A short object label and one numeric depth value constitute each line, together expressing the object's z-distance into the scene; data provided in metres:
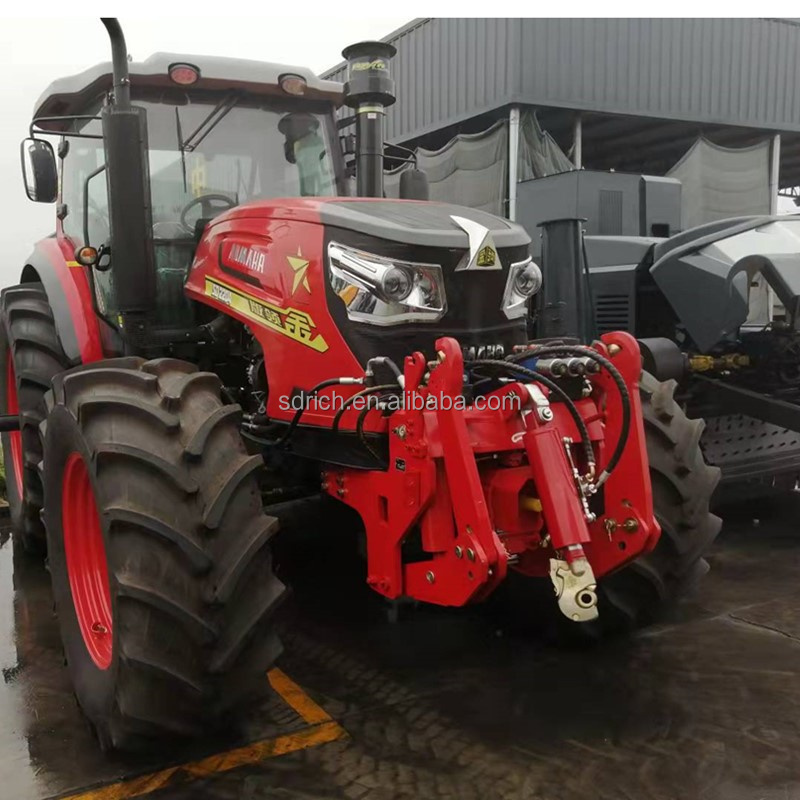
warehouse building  12.98
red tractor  2.45
